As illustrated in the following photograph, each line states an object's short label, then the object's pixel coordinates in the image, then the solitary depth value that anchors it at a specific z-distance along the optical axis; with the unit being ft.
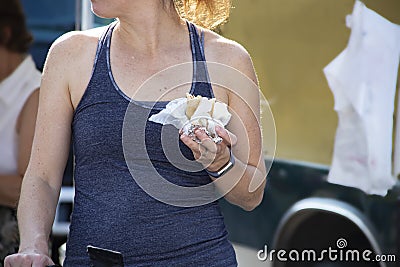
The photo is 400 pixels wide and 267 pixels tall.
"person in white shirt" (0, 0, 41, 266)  21.11
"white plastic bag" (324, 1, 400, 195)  18.29
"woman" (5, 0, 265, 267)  12.56
